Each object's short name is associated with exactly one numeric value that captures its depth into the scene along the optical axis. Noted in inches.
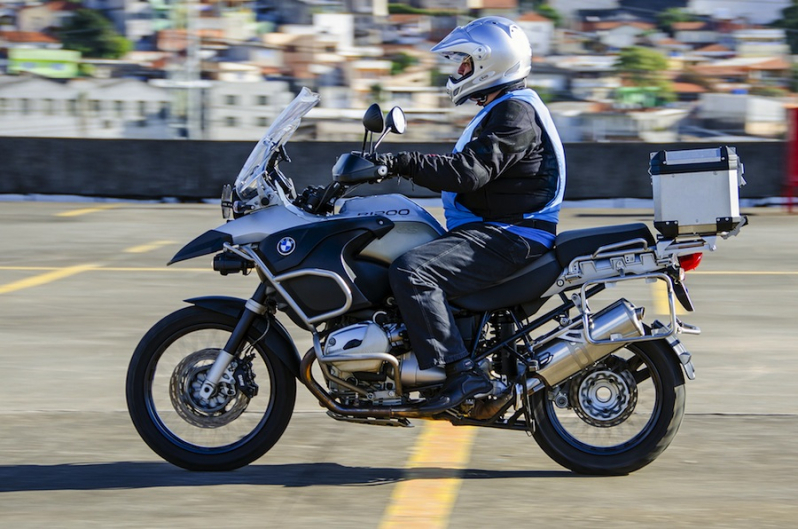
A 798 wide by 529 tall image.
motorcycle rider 415.5
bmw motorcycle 426.3
